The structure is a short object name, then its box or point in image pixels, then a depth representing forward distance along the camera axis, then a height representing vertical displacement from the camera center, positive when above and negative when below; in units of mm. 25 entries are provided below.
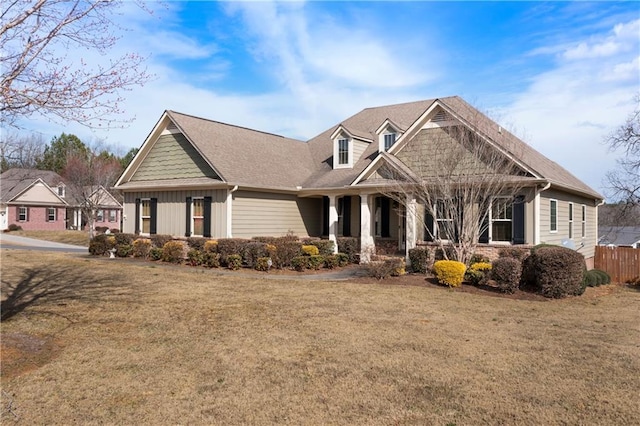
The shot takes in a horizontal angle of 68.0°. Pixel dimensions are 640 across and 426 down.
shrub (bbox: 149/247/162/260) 19859 -1582
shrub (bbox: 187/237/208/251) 19272 -1087
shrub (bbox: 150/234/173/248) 20625 -1056
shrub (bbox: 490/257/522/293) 12898 -1599
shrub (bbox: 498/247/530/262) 14909 -1178
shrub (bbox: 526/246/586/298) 12641 -1498
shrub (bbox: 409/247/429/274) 15906 -1459
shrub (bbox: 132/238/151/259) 20609 -1408
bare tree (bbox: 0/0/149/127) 6789 +1969
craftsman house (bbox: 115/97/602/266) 16219 +1238
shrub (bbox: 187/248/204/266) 18377 -1622
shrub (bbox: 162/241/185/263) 19219 -1482
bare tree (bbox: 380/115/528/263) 15055 +908
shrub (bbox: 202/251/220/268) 17875 -1654
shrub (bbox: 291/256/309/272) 17156 -1710
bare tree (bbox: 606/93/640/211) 25312 +1455
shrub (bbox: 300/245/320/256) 18531 -1344
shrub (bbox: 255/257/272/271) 16891 -1718
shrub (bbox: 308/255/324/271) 17469 -1706
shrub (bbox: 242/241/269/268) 17375 -1348
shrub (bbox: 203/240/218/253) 18406 -1215
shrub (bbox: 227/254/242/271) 17312 -1688
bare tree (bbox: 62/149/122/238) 33719 +2744
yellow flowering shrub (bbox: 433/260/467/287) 13742 -1656
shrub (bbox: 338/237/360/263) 19469 -1328
